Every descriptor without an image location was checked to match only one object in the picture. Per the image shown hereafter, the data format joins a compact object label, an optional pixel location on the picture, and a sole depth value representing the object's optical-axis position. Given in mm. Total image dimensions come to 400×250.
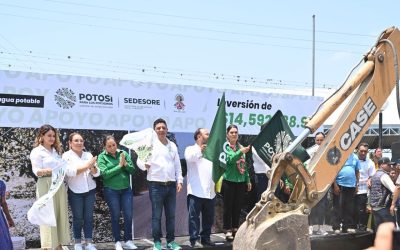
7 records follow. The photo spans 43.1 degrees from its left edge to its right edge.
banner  6941
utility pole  29291
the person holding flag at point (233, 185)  7750
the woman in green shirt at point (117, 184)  7016
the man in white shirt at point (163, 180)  7094
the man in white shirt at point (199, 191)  7473
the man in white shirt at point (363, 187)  9336
